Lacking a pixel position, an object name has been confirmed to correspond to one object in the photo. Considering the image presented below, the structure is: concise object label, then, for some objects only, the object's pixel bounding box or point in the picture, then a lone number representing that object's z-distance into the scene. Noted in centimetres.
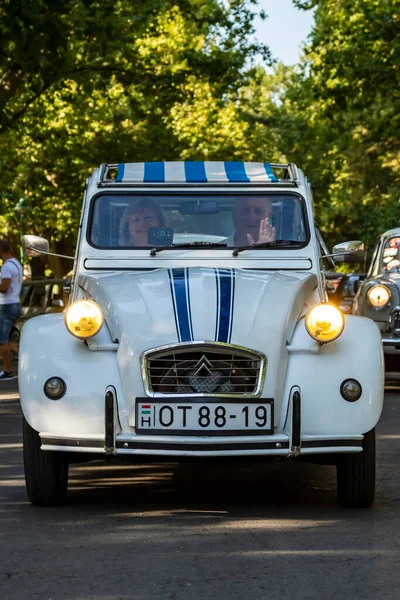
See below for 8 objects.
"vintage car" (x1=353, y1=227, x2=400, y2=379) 1530
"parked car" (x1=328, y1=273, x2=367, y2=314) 2542
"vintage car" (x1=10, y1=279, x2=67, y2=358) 2673
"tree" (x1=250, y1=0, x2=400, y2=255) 2839
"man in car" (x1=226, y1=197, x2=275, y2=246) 862
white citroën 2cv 656
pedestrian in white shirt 1814
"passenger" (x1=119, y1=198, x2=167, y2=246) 859
